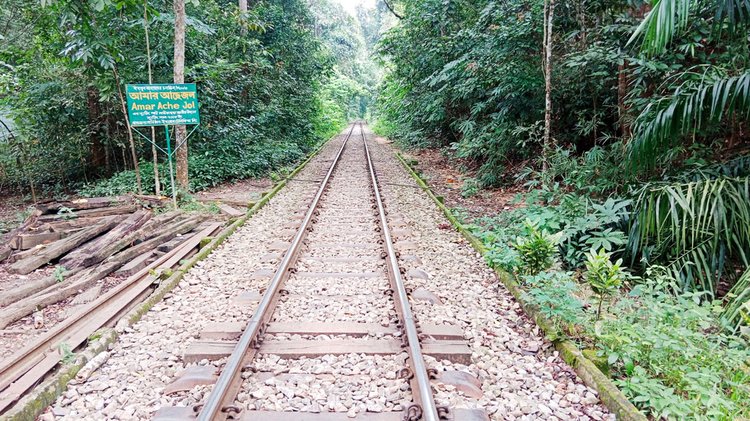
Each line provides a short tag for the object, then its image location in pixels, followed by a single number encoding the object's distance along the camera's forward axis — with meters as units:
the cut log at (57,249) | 5.41
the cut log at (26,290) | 4.42
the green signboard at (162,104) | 6.99
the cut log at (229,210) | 7.81
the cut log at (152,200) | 7.75
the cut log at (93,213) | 6.67
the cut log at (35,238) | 6.02
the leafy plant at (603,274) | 3.22
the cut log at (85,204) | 6.86
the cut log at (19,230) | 6.12
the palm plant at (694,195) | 4.21
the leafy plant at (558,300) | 3.37
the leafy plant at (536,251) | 4.23
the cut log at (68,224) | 6.33
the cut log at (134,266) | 5.20
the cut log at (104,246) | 5.40
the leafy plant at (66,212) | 6.73
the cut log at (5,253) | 5.85
